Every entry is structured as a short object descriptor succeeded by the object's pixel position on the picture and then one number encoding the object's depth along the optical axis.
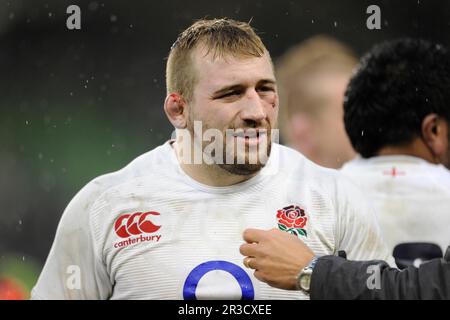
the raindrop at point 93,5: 5.36
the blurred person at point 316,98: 5.61
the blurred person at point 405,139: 5.37
